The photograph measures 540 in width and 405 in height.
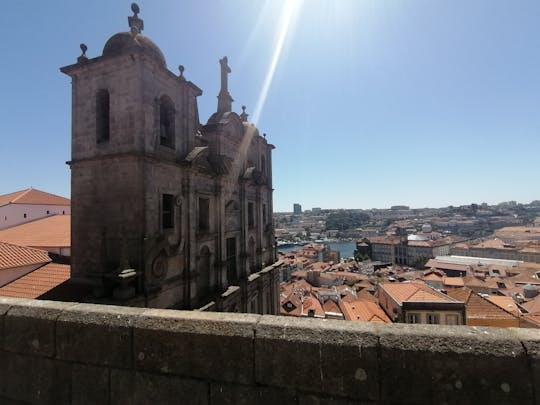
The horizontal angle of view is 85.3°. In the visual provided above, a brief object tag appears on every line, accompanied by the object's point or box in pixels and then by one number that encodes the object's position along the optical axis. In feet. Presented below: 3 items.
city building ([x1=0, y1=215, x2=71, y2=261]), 55.72
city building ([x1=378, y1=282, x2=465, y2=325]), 82.99
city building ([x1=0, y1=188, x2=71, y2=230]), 98.43
